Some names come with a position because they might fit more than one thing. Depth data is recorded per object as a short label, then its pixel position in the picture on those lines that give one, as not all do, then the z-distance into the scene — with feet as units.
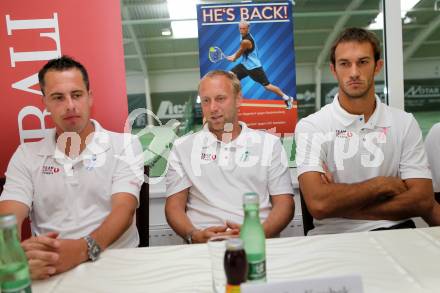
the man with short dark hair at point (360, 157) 6.10
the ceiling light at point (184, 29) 8.85
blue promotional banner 8.64
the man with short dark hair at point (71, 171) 6.22
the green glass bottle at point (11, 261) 2.52
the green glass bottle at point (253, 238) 2.72
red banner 7.89
